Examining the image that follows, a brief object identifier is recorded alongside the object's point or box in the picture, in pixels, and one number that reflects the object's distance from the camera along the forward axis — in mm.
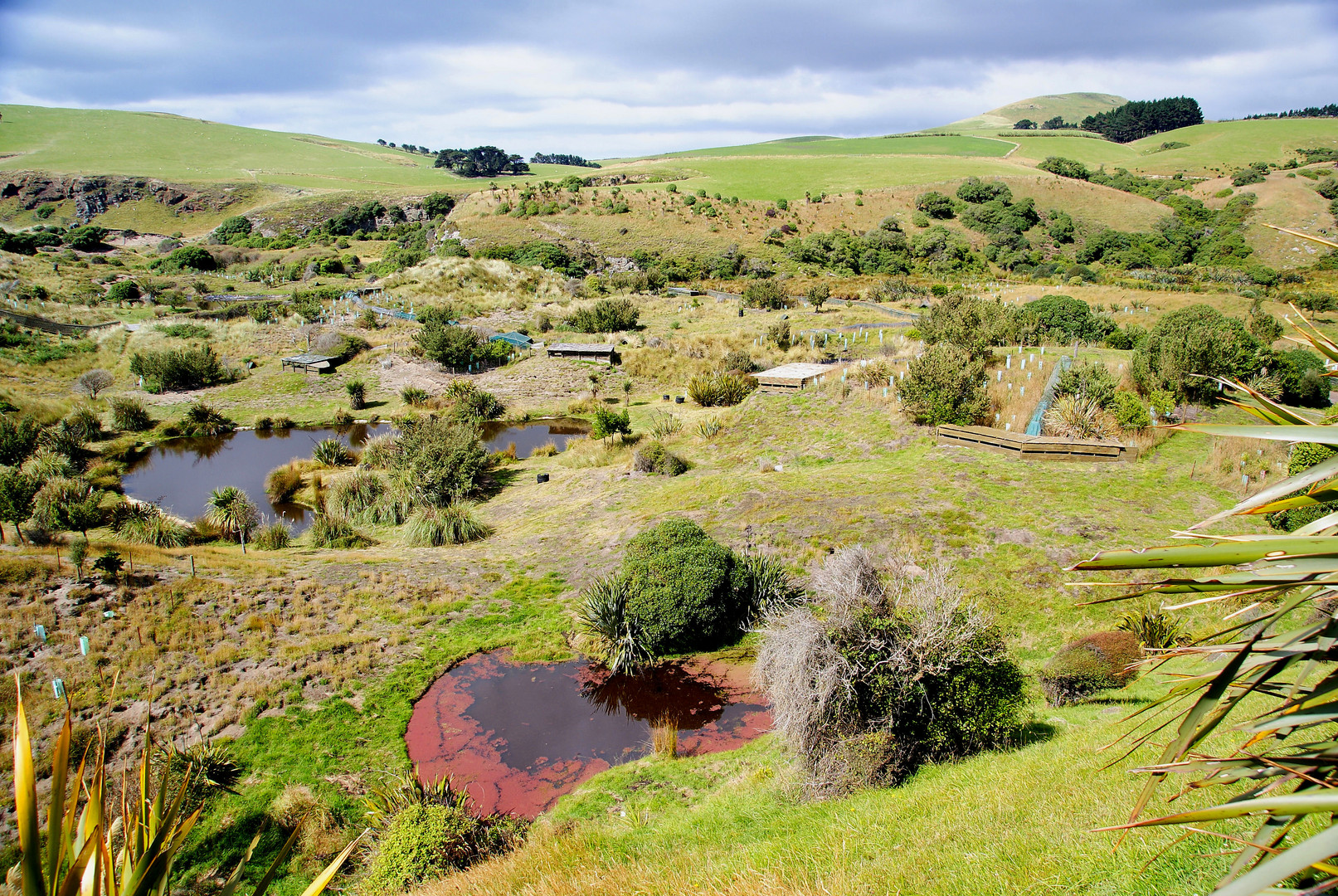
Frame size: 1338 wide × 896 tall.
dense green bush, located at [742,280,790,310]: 42656
